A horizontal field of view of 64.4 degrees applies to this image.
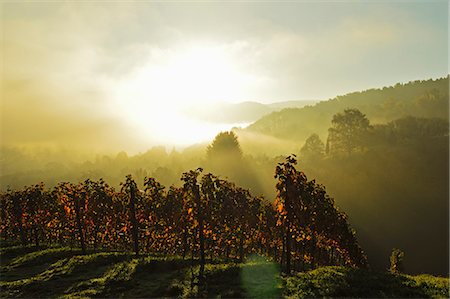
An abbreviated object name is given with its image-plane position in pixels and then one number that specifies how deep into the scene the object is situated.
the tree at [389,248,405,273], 87.50
